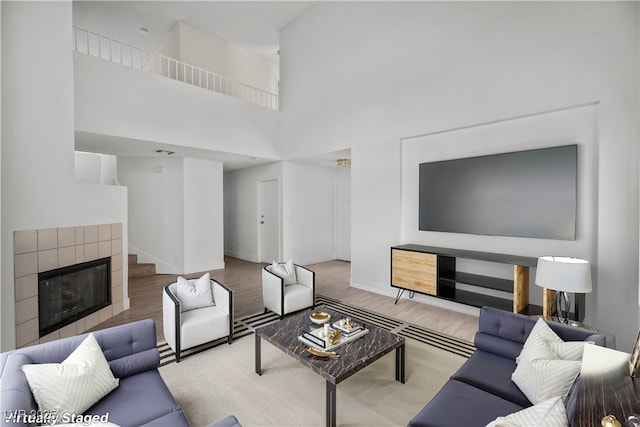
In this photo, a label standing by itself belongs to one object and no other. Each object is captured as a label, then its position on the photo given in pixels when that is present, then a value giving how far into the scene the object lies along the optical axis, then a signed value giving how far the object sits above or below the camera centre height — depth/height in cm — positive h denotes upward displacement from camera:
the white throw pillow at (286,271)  379 -83
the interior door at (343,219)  729 -29
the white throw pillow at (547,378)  144 -87
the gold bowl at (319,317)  258 -98
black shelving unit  316 -90
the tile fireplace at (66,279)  271 -78
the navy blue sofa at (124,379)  130 -94
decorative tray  222 -103
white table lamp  223 -53
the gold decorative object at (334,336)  226 -101
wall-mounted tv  311 +16
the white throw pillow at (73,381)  137 -86
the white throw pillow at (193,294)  301 -89
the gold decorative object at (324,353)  207 -104
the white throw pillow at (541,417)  98 -73
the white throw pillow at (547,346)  162 -79
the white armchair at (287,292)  354 -106
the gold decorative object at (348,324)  247 -100
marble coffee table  187 -105
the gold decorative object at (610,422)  73 -54
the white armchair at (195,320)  267 -107
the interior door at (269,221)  684 -32
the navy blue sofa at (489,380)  146 -103
